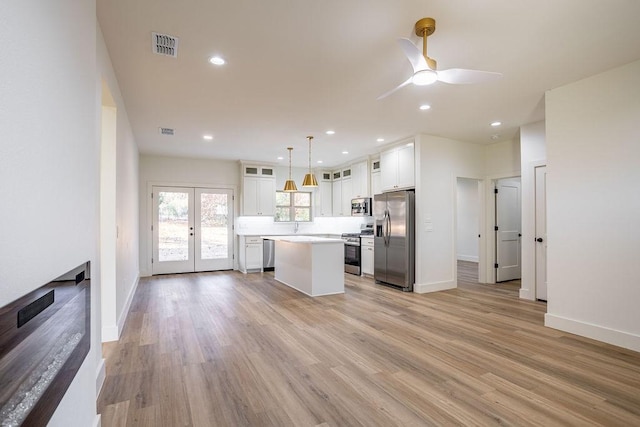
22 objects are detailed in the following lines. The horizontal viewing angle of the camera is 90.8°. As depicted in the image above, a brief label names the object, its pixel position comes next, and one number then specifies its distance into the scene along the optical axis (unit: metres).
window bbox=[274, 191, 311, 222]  8.70
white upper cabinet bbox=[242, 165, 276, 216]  7.90
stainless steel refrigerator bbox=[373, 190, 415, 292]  5.66
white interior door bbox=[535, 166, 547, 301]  4.84
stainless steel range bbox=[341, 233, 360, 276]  7.20
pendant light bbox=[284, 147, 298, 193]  6.03
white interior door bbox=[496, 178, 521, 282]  6.34
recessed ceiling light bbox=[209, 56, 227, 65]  2.93
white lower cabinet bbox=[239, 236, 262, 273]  7.55
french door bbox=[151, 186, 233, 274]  7.36
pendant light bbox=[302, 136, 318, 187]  5.71
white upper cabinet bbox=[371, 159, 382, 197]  6.88
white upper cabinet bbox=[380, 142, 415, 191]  5.82
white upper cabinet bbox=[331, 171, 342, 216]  8.49
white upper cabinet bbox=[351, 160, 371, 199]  7.32
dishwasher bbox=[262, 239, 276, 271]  7.73
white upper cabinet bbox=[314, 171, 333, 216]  9.02
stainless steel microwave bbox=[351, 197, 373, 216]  7.21
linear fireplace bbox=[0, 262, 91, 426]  0.87
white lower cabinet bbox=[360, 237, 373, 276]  6.83
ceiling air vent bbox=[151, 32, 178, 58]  2.59
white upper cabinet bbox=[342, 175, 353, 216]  8.01
